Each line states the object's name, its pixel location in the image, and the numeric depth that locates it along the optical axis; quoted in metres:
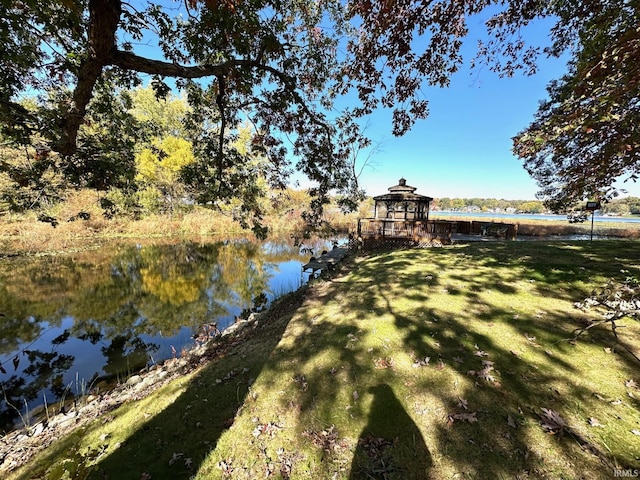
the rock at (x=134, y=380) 5.29
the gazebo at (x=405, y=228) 12.92
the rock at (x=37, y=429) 4.01
